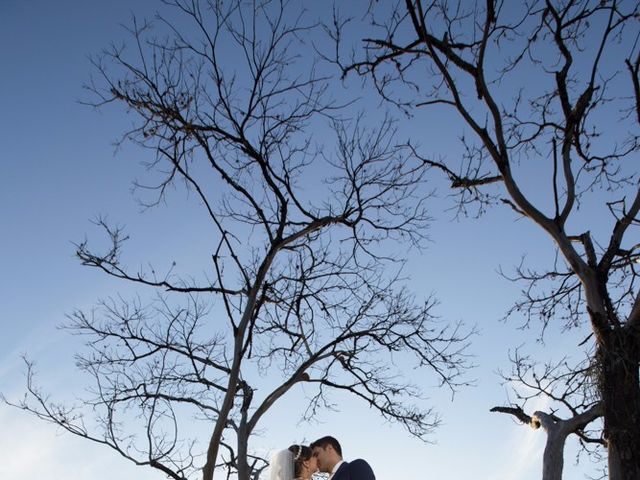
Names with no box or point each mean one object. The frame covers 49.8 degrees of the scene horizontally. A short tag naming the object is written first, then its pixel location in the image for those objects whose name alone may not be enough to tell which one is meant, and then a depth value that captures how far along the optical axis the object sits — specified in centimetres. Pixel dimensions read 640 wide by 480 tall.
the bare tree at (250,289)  852
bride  739
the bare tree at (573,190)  667
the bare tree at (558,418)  702
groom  624
